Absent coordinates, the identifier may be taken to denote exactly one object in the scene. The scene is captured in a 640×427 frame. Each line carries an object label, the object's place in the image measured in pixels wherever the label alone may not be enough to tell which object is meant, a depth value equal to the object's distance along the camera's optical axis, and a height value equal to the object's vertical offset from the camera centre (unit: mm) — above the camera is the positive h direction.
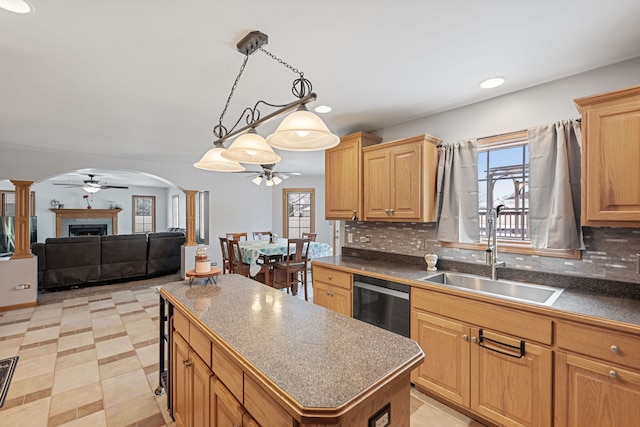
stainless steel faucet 2264 -282
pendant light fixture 1382 +417
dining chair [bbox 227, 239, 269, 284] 4680 -778
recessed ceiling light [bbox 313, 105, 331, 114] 2660 +974
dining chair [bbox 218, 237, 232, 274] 5147 -722
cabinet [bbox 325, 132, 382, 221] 3109 +408
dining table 4586 -602
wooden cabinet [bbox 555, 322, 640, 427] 1397 -823
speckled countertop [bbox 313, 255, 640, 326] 1496 -516
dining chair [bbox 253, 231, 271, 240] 6488 -488
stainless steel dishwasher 2301 -749
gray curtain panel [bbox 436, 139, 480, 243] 2500 +183
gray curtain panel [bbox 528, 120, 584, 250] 1977 +195
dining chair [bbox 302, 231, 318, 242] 6113 -460
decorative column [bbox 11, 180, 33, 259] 4191 -93
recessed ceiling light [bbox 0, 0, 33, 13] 1349 +977
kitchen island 877 -529
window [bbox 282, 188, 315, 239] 7645 +103
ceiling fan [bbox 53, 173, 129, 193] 6996 +683
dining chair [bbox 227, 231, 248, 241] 5676 -429
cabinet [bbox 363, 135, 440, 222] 2617 +320
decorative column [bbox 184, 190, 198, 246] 5906 -77
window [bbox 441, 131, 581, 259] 2344 +217
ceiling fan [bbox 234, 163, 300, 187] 4955 +683
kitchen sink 2059 -559
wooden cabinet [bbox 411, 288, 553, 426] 1667 -925
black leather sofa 4988 -825
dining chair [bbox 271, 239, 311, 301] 4590 -836
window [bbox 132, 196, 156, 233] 9867 +9
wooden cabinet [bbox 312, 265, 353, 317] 2723 -738
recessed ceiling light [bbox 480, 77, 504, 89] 2111 +966
